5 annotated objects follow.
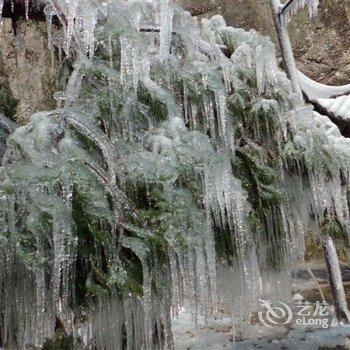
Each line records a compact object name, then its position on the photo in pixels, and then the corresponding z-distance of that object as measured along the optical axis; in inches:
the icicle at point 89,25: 77.9
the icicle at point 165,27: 83.6
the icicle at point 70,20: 77.0
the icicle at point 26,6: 86.0
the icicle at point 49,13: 83.9
